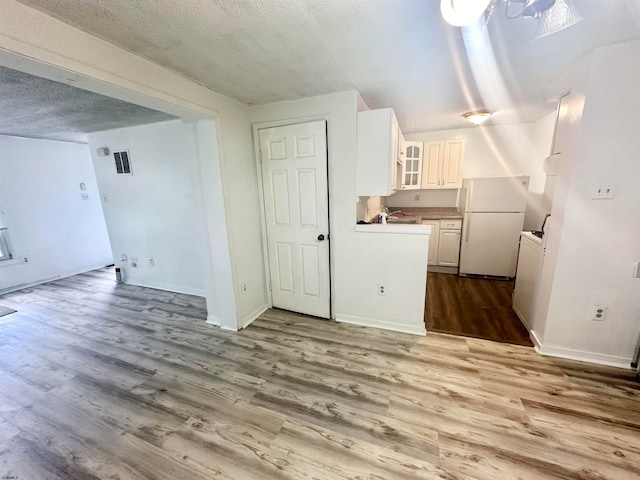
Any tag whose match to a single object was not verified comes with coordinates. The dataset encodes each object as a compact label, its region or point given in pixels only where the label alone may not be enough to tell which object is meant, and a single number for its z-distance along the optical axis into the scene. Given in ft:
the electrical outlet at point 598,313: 6.59
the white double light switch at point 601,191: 6.13
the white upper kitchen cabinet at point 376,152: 7.73
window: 12.90
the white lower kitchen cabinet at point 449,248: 13.47
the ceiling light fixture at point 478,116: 10.45
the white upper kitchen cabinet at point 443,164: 13.47
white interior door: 8.55
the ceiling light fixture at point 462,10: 3.26
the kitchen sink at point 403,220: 12.00
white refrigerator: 11.96
